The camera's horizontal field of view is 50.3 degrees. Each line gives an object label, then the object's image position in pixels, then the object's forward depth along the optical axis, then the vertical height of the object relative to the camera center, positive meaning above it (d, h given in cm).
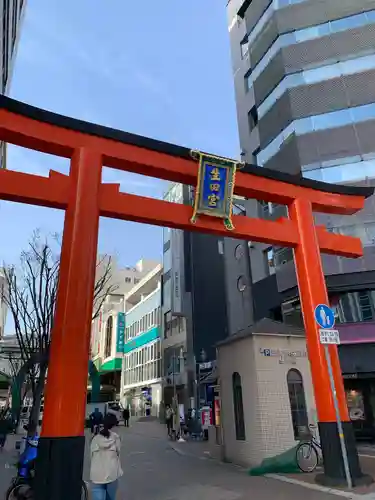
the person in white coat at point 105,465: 531 -55
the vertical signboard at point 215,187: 894 +481
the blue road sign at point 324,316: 769 +172
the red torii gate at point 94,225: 616 +390
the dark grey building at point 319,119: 1705 +1345
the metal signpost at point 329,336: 745 +134
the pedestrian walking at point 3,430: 1577 -24
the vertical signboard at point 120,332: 4859 +985
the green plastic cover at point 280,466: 890 -106
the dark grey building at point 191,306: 2980 +800
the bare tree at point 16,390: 1962 +164
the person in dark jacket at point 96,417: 1994 +16
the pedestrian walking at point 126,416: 2992 +23
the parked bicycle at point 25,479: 621 -84
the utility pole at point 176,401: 1923 +104
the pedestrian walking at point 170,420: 1999 -10
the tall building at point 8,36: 1443 +1480
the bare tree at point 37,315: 1366 +352
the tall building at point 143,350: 3719 +663
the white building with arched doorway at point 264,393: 980 +52
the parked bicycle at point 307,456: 890 -89
